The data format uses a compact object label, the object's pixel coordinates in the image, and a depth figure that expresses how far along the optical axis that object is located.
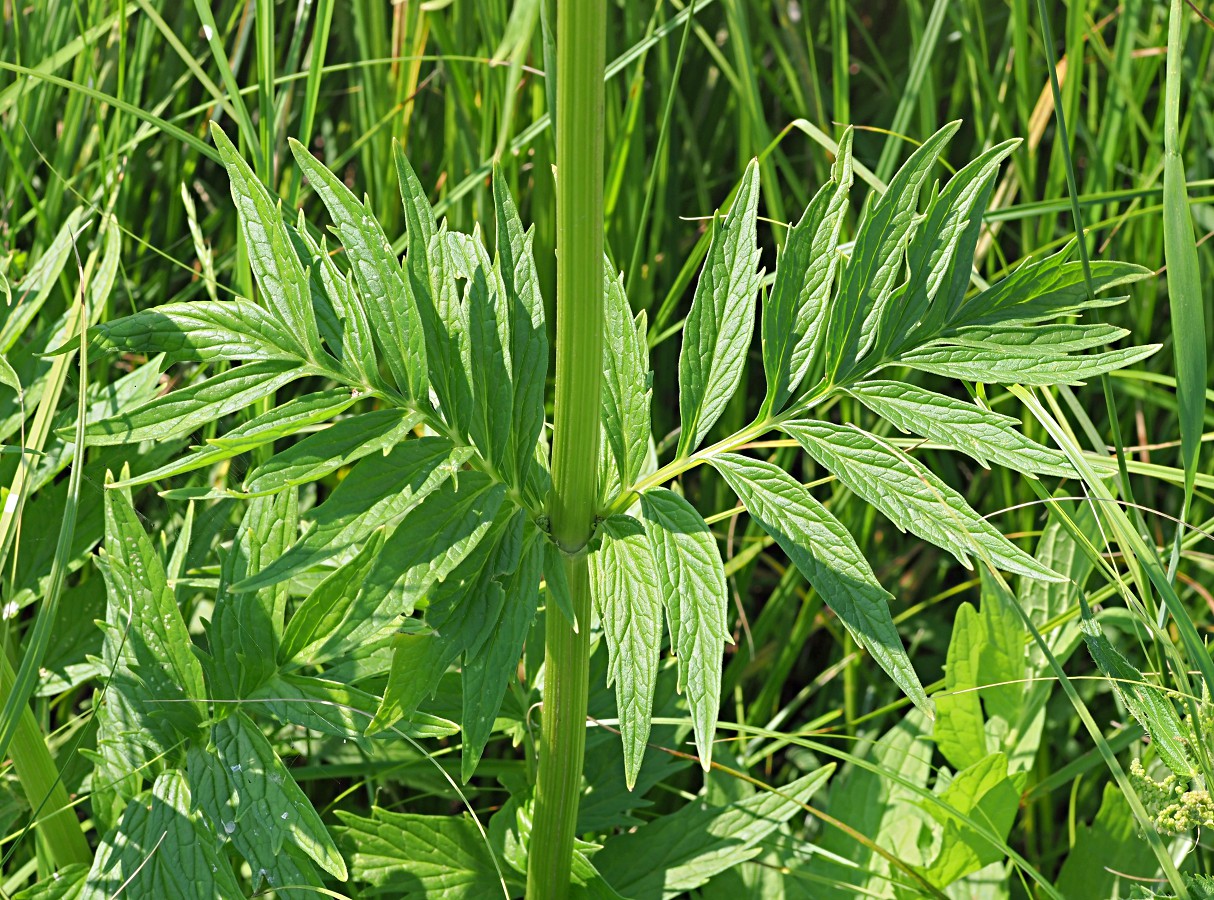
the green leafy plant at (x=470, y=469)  0.55
